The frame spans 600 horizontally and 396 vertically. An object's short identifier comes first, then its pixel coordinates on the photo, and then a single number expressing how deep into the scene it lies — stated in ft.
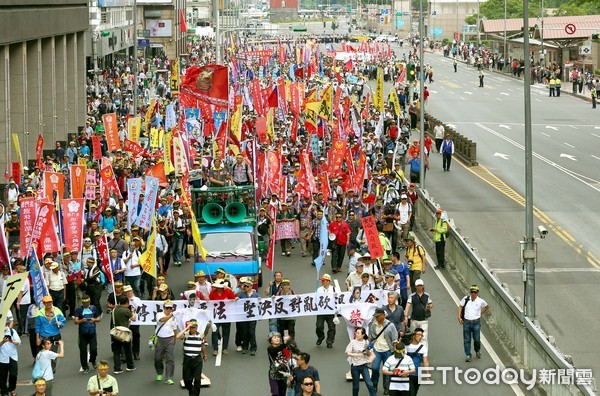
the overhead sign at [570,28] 338.54
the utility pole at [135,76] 189.31
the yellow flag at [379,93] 178.34
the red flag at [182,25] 355.44
